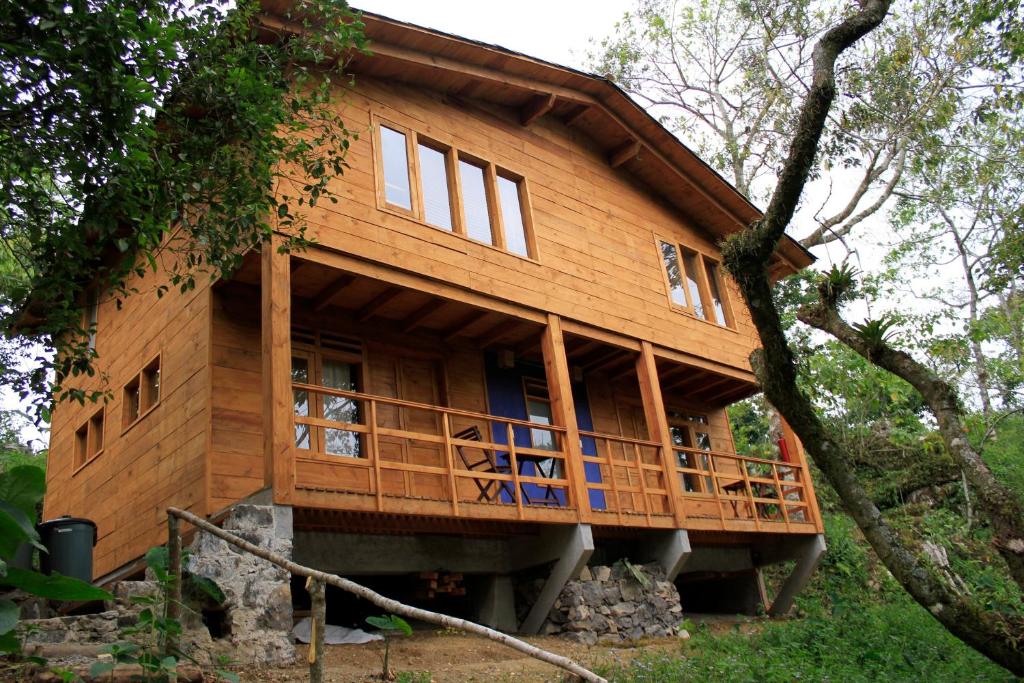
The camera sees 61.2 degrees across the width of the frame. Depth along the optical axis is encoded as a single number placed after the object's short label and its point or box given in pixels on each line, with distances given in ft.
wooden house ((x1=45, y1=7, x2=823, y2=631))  32.86
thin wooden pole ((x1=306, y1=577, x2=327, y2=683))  14.67
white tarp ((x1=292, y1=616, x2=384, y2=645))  29.78
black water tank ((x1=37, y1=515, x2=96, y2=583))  29.94
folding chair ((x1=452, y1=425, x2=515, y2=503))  35.70
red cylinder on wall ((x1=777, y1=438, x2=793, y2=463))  53.16
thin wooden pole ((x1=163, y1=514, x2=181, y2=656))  17.56
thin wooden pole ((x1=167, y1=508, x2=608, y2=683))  13.67
